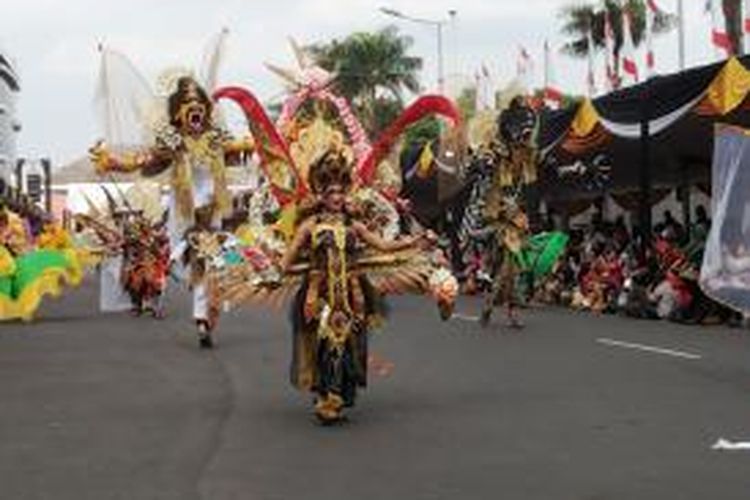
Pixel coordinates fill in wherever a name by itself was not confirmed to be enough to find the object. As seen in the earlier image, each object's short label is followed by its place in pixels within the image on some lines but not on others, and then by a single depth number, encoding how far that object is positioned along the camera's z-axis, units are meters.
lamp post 51.97
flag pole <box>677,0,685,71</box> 34.31
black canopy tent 19.86
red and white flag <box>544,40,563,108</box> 31.50
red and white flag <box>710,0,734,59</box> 23.31
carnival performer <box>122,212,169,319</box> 23.41
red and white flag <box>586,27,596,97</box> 42.69
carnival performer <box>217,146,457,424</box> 10.80
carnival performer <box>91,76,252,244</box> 15.80
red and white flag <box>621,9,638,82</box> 28.81
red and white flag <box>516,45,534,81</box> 36.22
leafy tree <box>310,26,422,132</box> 73.50
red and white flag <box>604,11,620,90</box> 34.09
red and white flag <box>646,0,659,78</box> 25.99
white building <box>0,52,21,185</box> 78.98
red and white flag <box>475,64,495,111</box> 31.65
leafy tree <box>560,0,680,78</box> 57.06
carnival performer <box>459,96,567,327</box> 19.14
